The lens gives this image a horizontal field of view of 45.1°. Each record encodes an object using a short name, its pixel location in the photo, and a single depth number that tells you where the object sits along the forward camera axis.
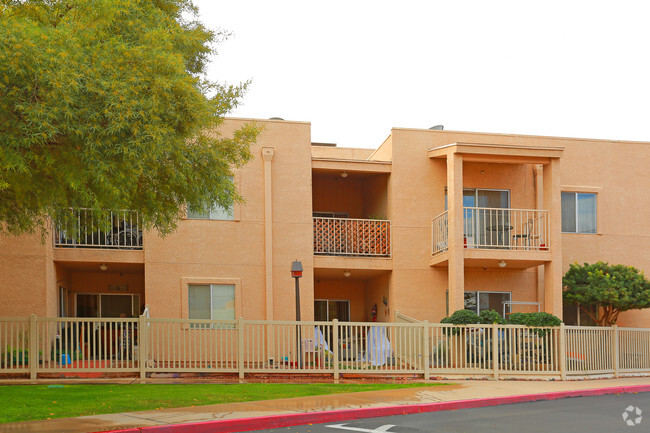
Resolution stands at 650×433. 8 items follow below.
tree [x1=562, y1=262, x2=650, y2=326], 22.53
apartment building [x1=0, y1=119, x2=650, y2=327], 21.75
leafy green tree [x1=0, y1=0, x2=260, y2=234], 11.03
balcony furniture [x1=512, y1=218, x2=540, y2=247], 23.08
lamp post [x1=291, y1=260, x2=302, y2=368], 19.45
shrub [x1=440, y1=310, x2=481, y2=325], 19.97
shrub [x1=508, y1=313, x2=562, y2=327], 19.84
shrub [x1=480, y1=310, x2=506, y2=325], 20.23
